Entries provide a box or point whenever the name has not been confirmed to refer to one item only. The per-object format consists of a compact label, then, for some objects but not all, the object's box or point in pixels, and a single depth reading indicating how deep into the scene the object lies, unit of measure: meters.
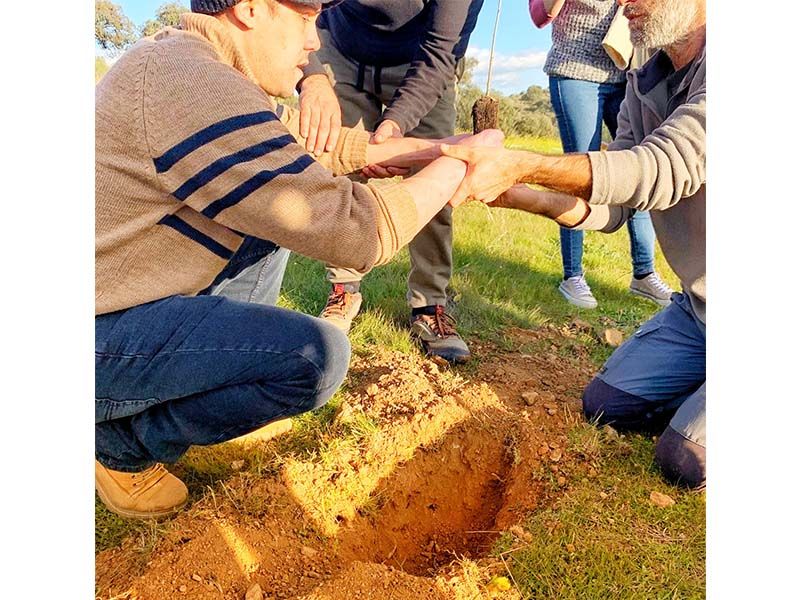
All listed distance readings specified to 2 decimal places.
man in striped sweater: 1.56
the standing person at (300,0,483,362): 2.98
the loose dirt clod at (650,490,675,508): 2.32
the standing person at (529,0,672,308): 3.61
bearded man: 2.19
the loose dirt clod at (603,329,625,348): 3.81
